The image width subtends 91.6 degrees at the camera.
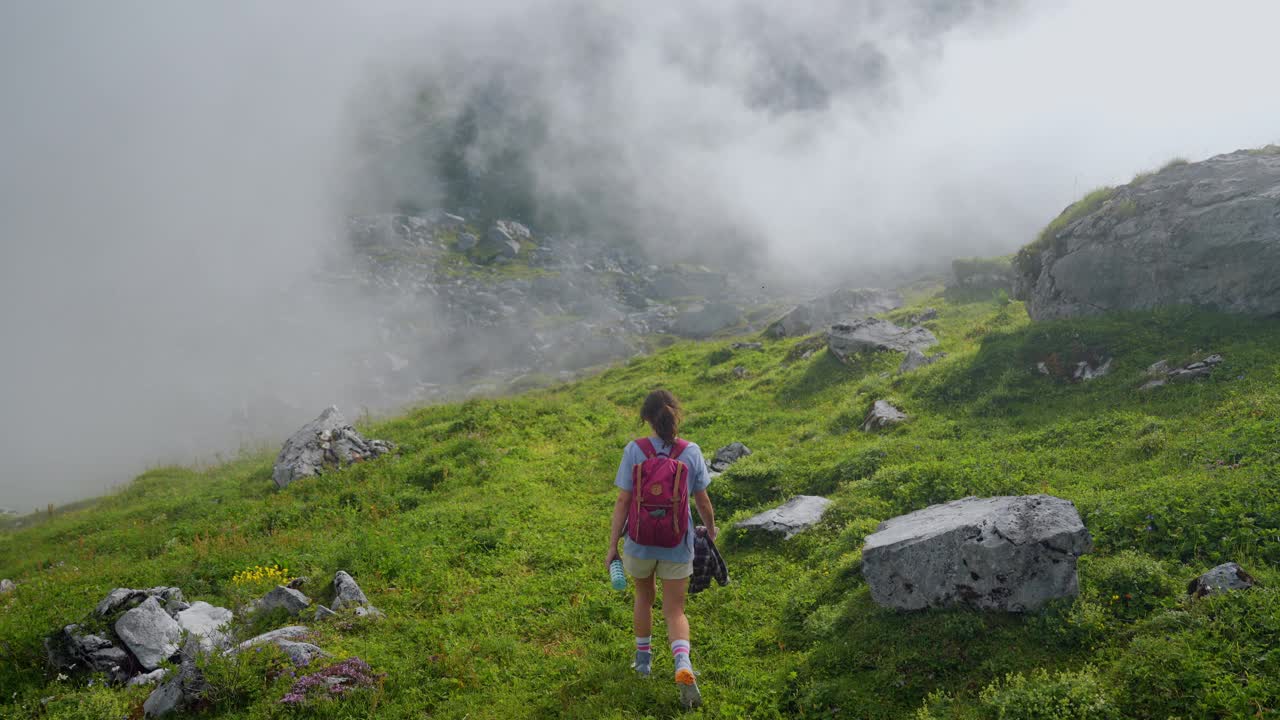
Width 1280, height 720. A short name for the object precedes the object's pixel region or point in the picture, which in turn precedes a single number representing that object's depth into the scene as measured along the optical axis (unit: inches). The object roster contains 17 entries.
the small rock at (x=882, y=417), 762.8
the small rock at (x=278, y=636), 394.9
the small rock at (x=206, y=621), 430.8
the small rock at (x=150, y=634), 429.0
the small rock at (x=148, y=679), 404.5
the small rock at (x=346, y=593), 486.9
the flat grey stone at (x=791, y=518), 525.3
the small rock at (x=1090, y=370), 715.4
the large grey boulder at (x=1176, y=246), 729.6
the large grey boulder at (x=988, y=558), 336.8
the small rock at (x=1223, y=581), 307.7
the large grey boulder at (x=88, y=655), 421.4
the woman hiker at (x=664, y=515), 319.9
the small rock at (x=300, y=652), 385.1
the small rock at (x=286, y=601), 482.6
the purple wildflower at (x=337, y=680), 357.4
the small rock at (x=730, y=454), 761.6
